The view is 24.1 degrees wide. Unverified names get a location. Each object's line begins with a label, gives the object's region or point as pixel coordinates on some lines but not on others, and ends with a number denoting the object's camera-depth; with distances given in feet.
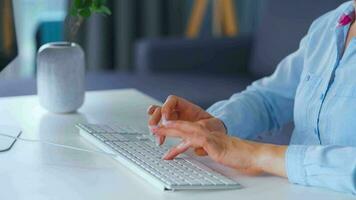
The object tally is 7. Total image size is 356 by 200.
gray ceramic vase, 5.33
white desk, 3.82
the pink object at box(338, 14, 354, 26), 4.85
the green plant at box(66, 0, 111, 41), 5.29
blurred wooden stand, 11.81
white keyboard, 3.89
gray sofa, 8.95
